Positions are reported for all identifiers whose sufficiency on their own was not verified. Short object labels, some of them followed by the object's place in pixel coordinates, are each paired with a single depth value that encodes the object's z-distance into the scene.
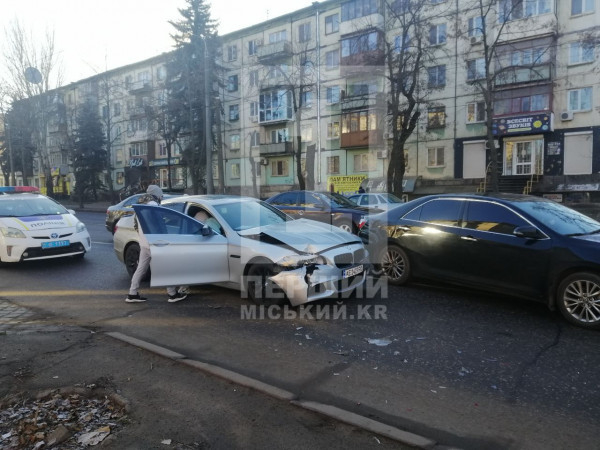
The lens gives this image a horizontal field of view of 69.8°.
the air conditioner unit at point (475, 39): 27.32
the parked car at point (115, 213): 13.77
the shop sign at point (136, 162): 51.04
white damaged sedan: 5.55
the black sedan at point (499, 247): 5.03
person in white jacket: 6.15
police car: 8.91
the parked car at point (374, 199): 17.80
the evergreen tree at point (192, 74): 33.44
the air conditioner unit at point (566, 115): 27.02
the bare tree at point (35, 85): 39.56
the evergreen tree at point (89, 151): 45.84
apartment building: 26.92
